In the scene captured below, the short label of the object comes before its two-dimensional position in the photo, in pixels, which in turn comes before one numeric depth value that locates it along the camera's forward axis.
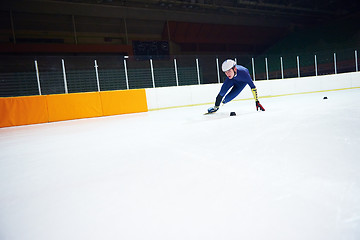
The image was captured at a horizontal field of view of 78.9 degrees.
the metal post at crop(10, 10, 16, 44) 14.40
